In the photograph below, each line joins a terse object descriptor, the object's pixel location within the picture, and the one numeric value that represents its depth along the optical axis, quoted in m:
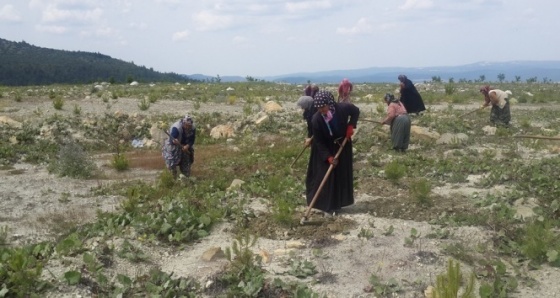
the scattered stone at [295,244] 5.37
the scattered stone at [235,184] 7.62
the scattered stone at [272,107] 14.84
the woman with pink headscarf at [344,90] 8.39
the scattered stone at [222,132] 13.12
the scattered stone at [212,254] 5.03
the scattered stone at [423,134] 11.11
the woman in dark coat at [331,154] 6.09
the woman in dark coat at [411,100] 12.64
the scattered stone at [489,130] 11.65
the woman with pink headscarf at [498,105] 12.15
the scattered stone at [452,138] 10.50
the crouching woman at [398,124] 9.99
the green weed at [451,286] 3.34
